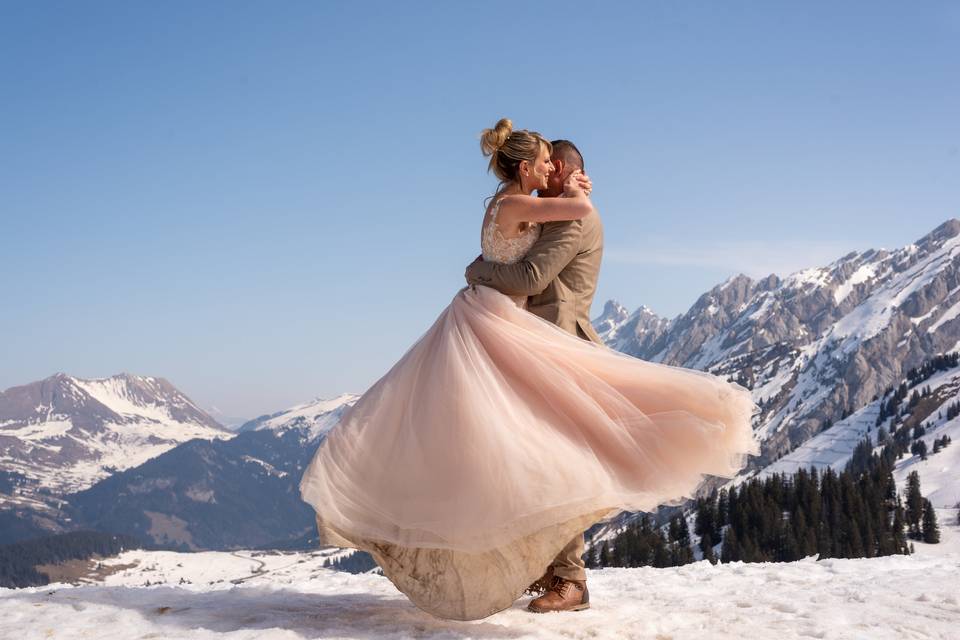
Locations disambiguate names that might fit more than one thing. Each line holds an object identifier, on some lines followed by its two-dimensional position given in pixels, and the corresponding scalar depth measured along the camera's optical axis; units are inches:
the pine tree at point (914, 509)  5689.0
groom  345.4
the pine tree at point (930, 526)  5585.6
